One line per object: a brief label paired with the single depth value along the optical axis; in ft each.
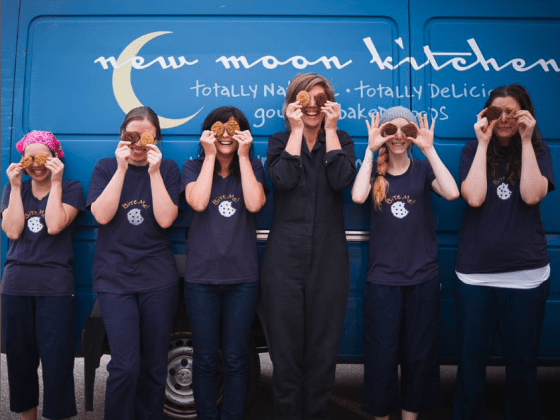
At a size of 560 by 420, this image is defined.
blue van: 10.45
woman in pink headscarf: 9.50
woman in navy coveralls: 9.25
